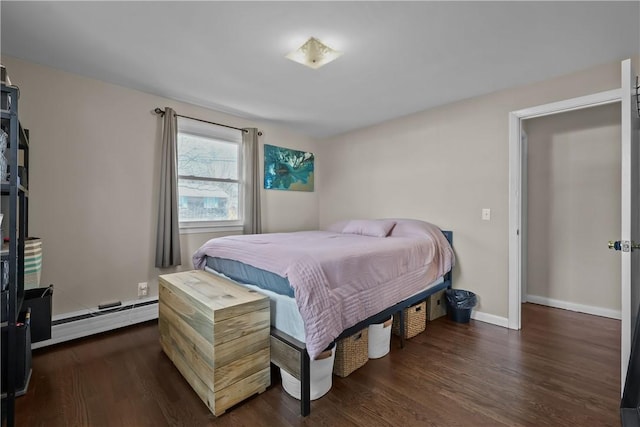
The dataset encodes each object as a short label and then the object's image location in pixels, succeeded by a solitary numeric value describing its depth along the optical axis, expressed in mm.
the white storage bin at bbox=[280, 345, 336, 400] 1675
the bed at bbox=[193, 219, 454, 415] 1610
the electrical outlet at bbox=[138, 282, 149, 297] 2851
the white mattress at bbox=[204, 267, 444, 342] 1696
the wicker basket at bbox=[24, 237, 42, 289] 1919
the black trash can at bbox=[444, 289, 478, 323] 2812
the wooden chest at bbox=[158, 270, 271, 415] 1553
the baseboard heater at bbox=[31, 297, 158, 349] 2373
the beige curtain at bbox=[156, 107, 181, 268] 2875
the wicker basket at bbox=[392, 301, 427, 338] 2447
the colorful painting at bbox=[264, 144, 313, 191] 3902
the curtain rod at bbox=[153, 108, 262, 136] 2902
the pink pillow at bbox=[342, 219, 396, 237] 3090
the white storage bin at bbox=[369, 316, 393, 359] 2143
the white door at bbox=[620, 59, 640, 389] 1357
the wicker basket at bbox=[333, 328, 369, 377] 1916
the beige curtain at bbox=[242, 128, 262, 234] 3574
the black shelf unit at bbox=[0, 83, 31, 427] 1409
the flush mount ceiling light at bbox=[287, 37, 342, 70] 1971
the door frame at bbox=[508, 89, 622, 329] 2676
